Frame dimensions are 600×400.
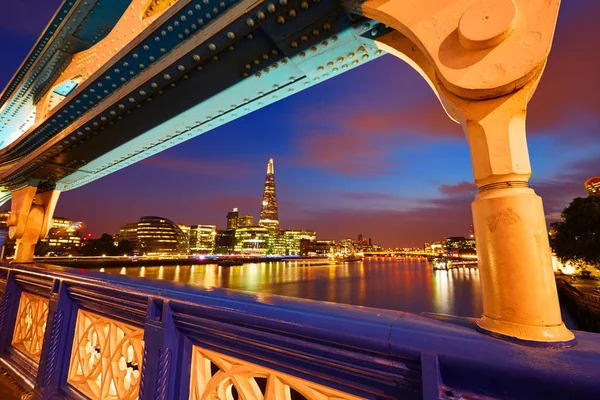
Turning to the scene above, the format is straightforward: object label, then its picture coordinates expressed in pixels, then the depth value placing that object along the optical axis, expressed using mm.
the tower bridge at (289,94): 998
